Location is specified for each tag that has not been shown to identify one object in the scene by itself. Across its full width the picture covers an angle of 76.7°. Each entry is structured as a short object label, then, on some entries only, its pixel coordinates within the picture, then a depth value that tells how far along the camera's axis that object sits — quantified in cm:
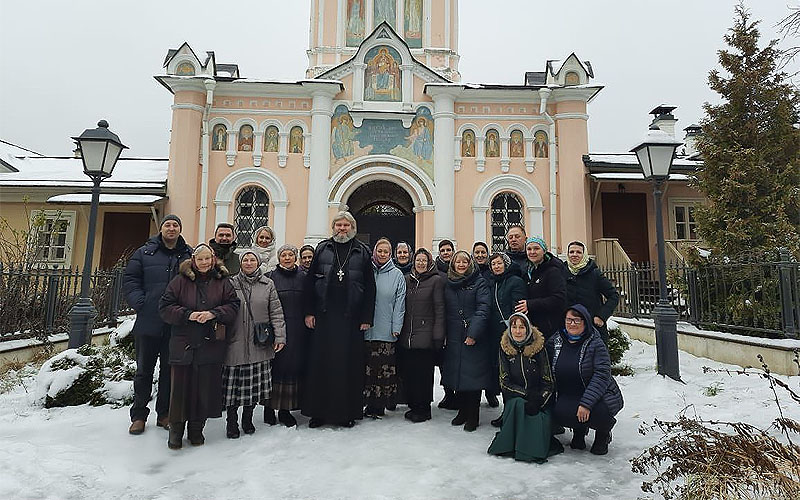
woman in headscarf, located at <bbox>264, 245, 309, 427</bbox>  476
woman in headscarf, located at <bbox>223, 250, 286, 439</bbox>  442
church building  1401
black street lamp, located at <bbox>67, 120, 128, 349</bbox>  648
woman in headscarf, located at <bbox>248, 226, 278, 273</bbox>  491
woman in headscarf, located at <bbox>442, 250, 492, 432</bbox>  467
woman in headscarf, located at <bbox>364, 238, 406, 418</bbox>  493
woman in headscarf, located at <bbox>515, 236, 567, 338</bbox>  454
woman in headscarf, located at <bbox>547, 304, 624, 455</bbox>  396
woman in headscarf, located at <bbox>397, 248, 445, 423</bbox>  491
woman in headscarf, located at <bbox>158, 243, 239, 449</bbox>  412
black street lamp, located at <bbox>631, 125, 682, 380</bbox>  619
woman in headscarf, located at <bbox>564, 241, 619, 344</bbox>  520
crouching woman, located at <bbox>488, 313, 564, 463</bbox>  390
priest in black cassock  468
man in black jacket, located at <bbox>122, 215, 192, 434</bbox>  448
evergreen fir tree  847
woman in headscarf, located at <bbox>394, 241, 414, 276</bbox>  555
